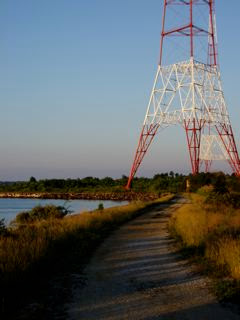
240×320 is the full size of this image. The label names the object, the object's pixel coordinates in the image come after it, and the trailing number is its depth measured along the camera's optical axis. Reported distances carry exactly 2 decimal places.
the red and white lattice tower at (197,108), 40.19
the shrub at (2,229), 11.89
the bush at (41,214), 20.96
